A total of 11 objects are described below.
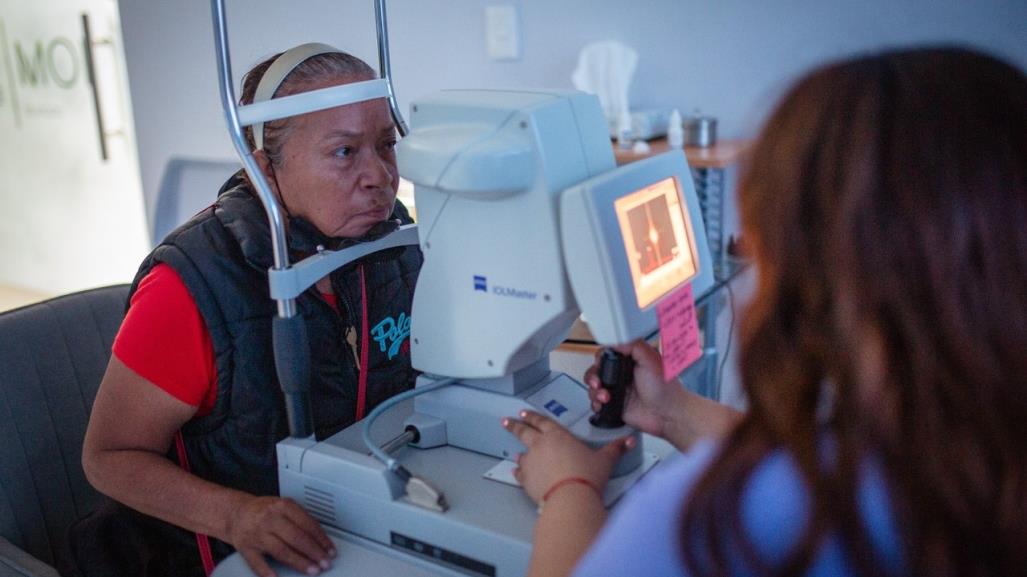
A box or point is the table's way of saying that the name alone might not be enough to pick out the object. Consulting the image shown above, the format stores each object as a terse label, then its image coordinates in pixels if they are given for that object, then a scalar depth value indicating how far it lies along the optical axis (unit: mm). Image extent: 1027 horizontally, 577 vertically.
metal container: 2160
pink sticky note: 881
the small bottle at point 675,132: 2145
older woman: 1077
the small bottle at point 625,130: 2172
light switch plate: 2471
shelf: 2004
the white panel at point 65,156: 3859
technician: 522
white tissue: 2289
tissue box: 2197
